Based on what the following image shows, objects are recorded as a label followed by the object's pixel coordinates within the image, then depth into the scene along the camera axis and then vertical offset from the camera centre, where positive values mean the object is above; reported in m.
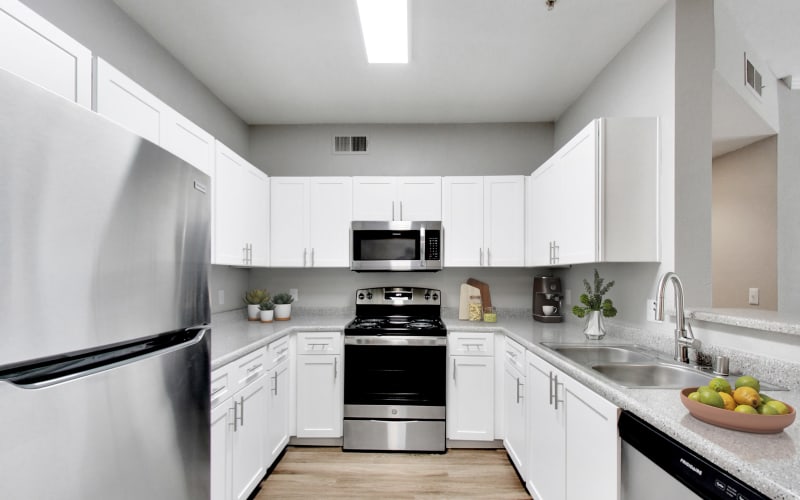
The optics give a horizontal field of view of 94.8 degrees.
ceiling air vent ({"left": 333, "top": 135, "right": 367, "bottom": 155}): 3.59 +1.10
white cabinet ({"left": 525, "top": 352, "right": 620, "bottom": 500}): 1.36 -0.80
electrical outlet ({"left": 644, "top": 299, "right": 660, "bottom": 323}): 1.96 -0.28
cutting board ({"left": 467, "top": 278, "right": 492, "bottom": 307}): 3.37 -0.32
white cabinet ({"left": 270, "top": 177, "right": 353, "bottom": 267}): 3.27 +0.31
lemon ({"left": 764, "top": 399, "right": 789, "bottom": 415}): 0.97 -0.39
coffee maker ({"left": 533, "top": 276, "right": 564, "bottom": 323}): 3.10 -0.35
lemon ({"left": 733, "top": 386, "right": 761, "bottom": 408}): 1.01 -0.38
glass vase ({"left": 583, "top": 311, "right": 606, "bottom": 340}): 2.29 -0.43
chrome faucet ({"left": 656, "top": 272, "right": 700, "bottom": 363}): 1.57 -0.31
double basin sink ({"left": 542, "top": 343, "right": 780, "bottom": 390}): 1.62 -0.53
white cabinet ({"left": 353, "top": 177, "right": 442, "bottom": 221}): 3.24 +0.52
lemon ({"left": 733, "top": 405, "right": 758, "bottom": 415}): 0.99 -0.40
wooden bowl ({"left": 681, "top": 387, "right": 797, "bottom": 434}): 0.96 -0.43
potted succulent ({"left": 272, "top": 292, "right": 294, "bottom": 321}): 3.21 -0.44
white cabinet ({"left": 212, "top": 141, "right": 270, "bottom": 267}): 2.36 +0.32
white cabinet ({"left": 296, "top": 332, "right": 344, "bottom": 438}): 2.81 -0.99
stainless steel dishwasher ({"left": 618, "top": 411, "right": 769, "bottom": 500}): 0.88 -0.58
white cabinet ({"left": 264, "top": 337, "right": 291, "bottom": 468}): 2.45 -1.00
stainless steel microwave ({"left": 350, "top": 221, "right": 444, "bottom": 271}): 3.15 +0.09
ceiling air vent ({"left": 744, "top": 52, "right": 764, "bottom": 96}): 2.28 +1.16
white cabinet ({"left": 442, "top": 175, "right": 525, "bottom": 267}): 3.23 +0.33
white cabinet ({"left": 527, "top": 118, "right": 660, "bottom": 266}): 1.99 +0.37
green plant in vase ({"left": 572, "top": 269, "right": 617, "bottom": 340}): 2.28 -0.33
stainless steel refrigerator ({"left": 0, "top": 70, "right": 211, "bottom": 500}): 0.54 -0.10
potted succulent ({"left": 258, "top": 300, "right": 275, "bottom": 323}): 3.06 -0.46
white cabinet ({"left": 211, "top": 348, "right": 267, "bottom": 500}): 1.77 -0.93
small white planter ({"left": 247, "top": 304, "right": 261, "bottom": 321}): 3.20 -0.48
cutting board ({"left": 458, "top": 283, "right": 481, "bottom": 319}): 3.24 -0.36
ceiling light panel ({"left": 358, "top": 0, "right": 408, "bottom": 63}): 1.93 +1.32
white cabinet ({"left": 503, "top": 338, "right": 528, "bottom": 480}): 2.36 -1.00
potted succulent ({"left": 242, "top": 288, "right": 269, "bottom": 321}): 3.20 -0.39
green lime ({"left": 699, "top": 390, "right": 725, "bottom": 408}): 1.04 -0.40
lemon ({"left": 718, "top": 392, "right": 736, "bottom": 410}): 1.04 -0.40
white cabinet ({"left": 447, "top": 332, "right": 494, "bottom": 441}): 2.79 -0.98
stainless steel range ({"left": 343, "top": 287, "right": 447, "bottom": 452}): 2.76 -1.00
